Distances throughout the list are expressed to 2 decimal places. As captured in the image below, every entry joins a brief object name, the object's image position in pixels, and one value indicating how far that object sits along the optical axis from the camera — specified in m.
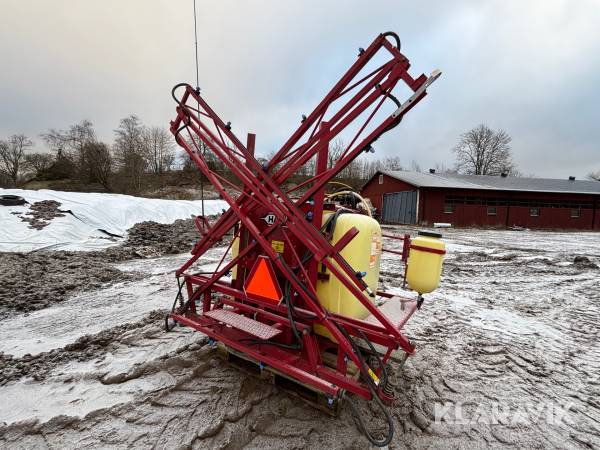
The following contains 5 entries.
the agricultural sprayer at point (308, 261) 2.02
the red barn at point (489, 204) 21.05
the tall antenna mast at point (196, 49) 2.66
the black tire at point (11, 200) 8.39
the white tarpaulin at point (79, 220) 7.26
